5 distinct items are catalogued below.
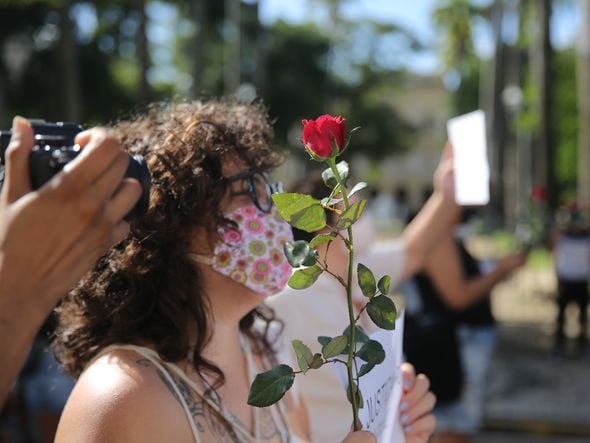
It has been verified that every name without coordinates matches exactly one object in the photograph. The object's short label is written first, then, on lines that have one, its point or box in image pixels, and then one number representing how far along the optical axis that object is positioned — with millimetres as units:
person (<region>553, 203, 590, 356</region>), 8406
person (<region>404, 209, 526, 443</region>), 3574
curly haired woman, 1712
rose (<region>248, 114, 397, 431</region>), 1197
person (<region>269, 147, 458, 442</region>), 2242
